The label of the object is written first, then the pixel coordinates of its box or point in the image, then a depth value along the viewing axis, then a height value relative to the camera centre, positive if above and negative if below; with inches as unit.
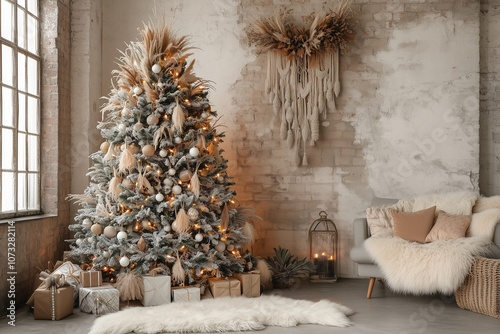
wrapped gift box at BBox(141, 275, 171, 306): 170.9 -41.5
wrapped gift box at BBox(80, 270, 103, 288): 167.2 -36.7
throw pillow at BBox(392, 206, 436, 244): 184.4 -19.8
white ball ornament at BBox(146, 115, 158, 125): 179.8 +18.5
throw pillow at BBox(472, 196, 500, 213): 191.5 -12.4
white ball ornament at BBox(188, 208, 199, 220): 178.4 -15.6
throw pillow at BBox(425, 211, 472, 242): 179.0 -20.5
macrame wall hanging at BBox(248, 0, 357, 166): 223.3 +44.9
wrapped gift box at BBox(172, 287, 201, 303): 172.2 -43.1
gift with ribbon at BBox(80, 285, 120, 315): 160.4 -42.4
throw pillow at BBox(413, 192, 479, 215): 191.9 -12.0
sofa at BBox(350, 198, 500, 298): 174.6 -29.0
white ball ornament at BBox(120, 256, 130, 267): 171.0 -31.5
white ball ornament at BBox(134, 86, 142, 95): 182.1 +29.5
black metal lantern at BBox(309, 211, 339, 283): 220.4 -35.2
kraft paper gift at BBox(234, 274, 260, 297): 184.1 -42.4
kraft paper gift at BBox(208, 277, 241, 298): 177.3 -42.0
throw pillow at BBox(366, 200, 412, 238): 189.3 -18.9
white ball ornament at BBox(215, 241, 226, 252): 183.0 -28.1
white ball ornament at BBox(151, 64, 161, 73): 181.9 +37.6
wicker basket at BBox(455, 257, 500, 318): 154.0 -37.3
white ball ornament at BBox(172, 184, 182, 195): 179.0 -6.8
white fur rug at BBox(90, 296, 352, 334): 141.4 -44.2
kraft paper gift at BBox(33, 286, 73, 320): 153.2 -41.3
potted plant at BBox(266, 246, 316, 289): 204.7 -40.7
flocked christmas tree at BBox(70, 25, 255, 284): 176.9 -5.8
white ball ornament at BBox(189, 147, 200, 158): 179.5 +7.1
